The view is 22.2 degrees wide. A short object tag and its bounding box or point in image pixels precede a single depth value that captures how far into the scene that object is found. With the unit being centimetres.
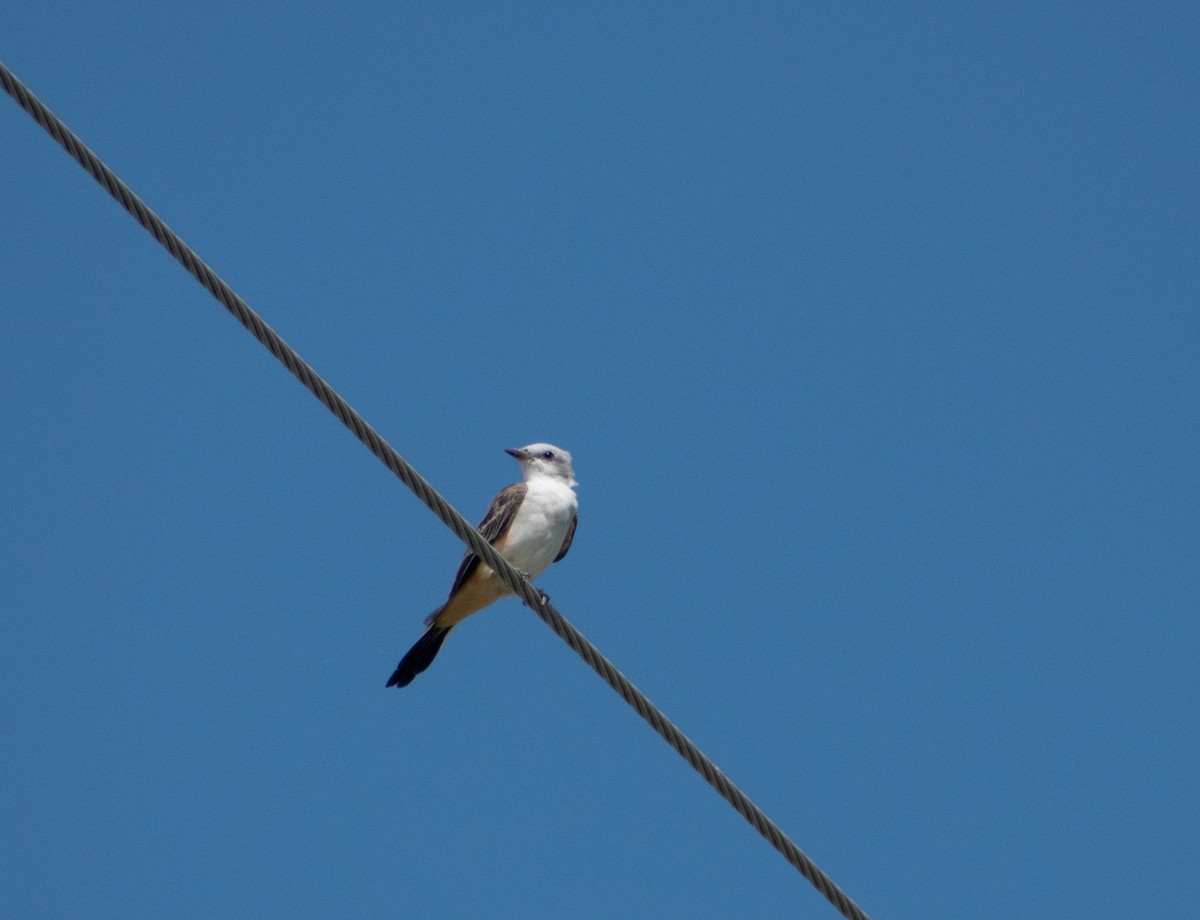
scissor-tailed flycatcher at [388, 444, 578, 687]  1573
